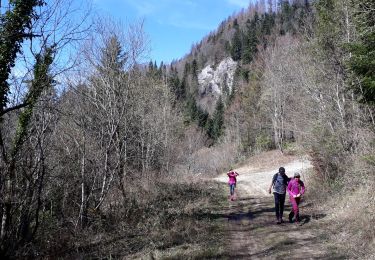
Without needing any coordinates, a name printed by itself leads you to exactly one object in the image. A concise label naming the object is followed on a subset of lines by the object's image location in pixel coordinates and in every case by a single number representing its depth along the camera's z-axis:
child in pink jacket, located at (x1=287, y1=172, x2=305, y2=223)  12.38
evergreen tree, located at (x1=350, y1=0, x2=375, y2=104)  10.44
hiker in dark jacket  12.53
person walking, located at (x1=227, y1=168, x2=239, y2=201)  19.77
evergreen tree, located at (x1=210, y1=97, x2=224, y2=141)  73.44
